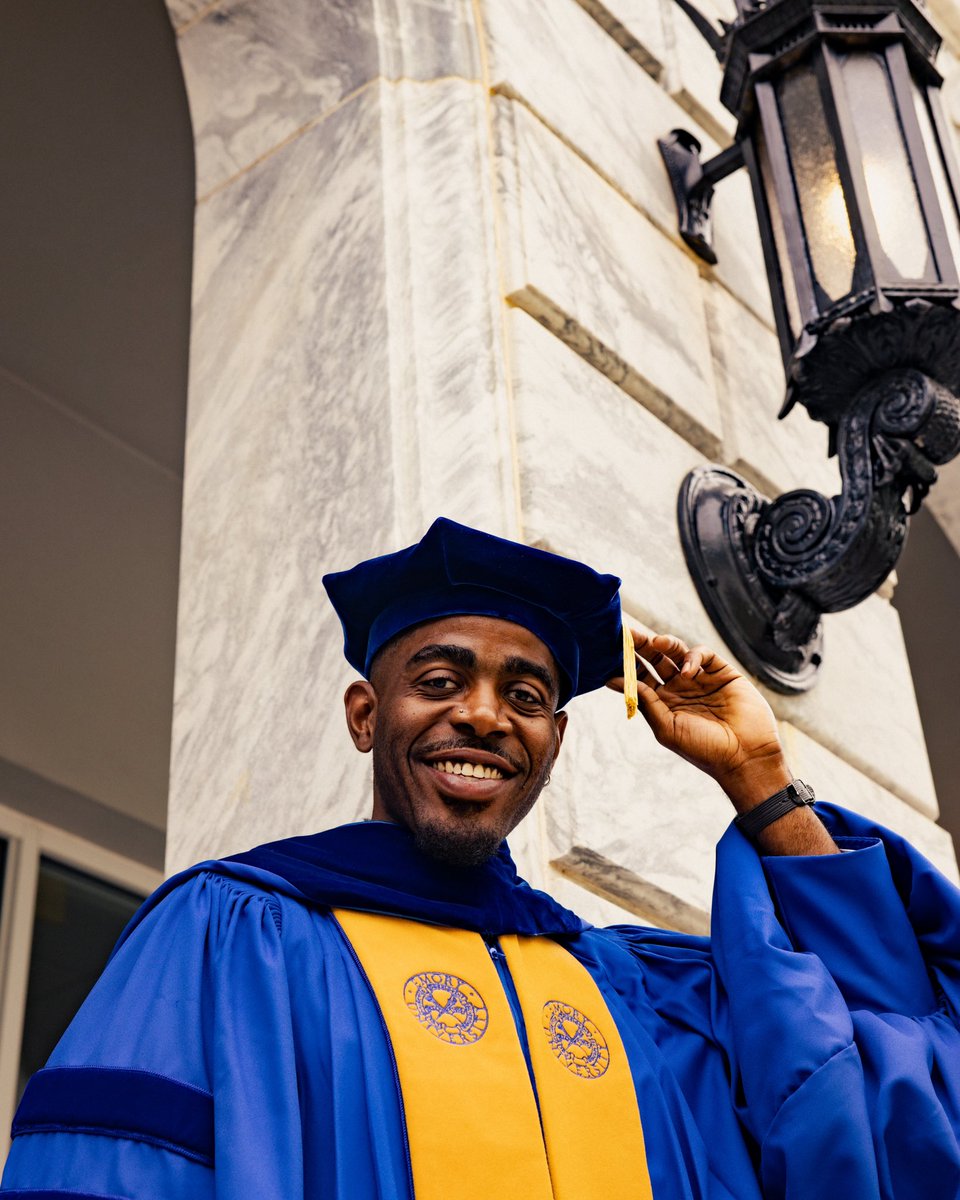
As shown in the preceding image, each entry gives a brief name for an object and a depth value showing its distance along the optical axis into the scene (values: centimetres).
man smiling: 194
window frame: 498
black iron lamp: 331
